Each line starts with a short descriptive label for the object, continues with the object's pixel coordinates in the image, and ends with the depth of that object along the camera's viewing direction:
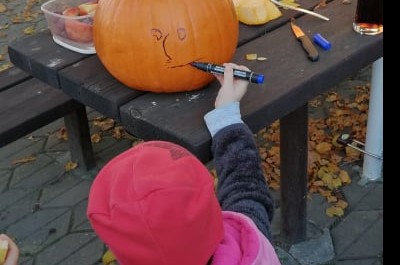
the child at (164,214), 1.01
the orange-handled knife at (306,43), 1.75
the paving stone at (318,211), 2.64
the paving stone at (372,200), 2.70
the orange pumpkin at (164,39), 1.60
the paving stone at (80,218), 2.75
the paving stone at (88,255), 2.56
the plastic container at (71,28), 1.96
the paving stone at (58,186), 2.99
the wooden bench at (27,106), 2.40
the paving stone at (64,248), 2.59
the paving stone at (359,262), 2.41
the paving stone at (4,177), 3.09
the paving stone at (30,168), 3.15
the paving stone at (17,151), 3.28
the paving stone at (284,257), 2.44
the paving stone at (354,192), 2.75
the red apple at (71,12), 2.01
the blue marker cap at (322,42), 1.80
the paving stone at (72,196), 2.93
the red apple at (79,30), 1.95
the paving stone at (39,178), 3.09
